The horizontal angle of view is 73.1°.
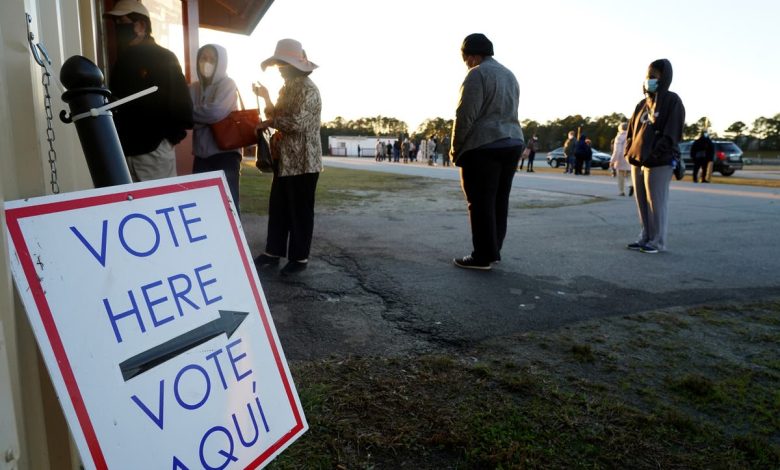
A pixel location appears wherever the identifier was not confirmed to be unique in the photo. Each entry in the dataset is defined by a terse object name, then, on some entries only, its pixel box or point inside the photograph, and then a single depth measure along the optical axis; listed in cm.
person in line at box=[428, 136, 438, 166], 3272
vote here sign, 97
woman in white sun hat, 406
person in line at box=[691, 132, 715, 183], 1650
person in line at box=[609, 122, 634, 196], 1123
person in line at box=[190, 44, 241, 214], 387
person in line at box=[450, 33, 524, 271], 429
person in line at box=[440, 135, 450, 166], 3309
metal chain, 121
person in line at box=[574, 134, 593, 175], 1958
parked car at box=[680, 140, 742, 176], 2005
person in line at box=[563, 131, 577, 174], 2116
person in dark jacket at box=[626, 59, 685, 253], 514
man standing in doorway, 313
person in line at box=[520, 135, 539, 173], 2295
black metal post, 123
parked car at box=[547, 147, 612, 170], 2844
